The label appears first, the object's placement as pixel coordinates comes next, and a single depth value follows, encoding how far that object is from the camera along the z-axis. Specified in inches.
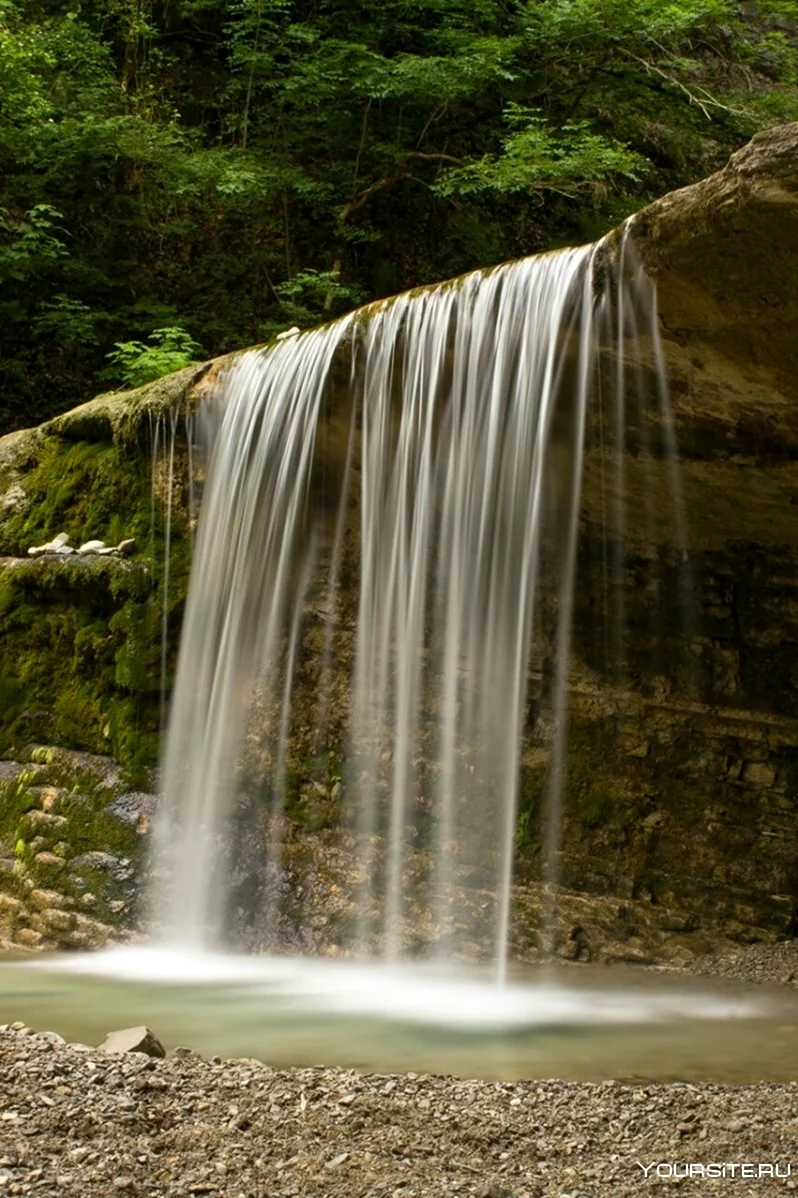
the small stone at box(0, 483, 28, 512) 343.3
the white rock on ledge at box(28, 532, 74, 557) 326.3
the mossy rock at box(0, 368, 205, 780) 311.7
